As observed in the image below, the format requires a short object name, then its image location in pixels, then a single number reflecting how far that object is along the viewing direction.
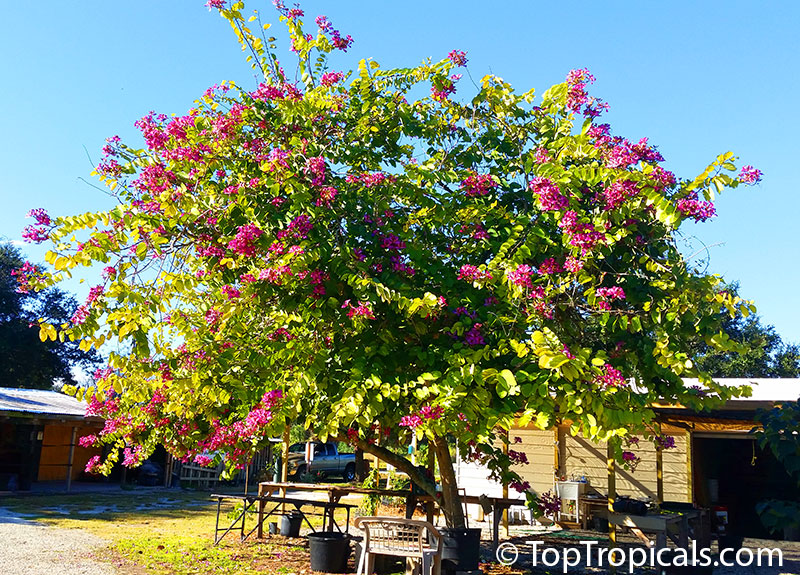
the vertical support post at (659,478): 12.95
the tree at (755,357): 36.34
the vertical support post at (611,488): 10.63
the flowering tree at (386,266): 5.84
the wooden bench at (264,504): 11.45
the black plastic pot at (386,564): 9.70
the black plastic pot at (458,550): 8.52
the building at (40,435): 20.03
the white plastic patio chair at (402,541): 7.91
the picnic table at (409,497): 10.13
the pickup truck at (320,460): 26.99
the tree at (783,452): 5.97
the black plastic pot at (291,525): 13.07
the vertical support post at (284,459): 13.36
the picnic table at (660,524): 9.68
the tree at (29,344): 34.38
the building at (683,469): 15.43
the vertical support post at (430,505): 9.91
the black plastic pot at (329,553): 9.67
